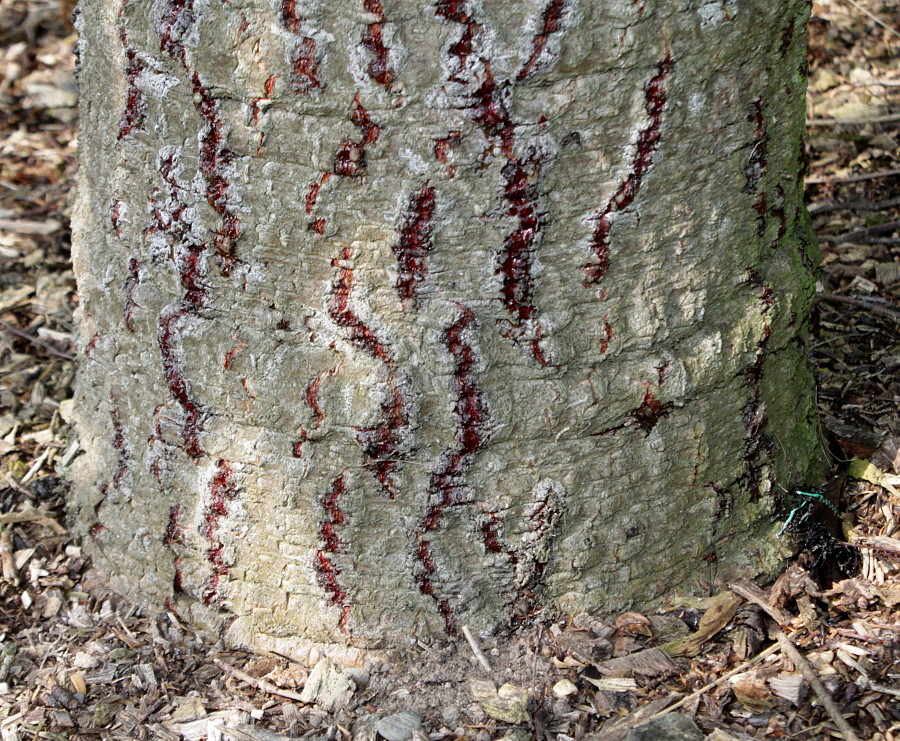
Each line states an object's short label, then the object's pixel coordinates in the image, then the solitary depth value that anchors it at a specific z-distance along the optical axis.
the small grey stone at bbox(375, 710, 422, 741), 1.56
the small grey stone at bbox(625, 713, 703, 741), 1.49
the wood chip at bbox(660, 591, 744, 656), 1.66
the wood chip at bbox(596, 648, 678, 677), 1.63
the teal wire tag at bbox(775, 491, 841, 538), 1.78
